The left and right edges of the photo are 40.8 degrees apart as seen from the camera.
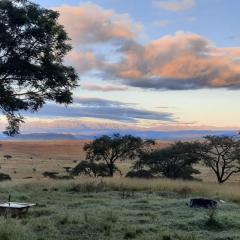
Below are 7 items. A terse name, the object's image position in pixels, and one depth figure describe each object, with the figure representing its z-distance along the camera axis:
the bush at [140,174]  32.11
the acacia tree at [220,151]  31.18
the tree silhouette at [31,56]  13.38
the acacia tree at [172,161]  32.49
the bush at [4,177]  32.57
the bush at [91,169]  34.50
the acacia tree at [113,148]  35.55
